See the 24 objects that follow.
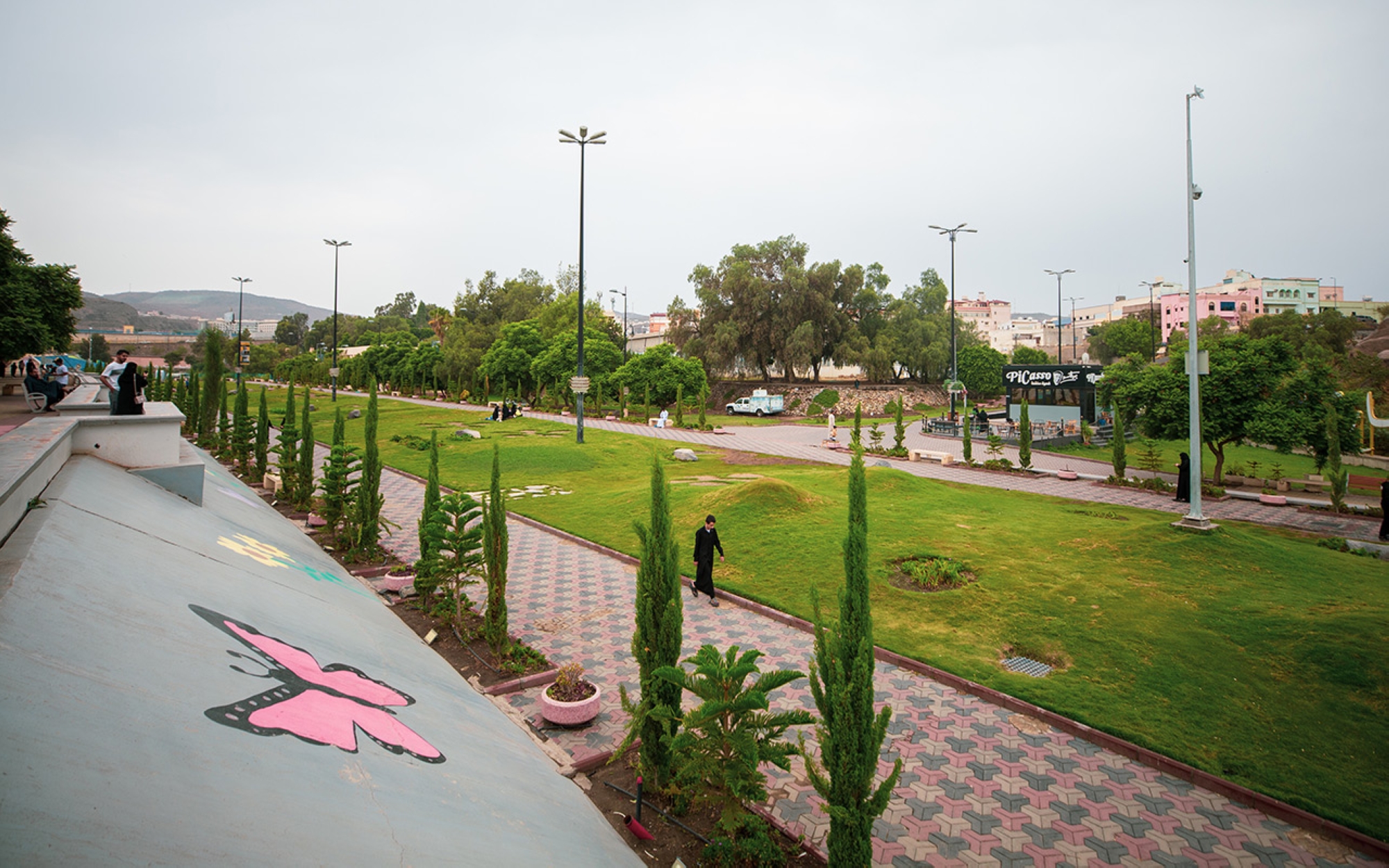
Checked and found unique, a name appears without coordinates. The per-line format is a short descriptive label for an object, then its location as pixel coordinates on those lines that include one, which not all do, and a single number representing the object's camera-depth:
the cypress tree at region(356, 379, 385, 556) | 12.41
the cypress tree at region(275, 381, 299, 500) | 16.81
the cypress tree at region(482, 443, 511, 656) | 8.94
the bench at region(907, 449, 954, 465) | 28.52
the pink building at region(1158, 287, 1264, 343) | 92.25
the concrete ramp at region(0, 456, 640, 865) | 2.72
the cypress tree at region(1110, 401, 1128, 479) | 22.62
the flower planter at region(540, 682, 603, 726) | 7.39
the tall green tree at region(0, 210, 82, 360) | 24.38
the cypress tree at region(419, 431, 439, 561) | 10.09
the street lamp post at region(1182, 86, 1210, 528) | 14.59
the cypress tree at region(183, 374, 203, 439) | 27.89
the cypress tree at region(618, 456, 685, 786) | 6.12
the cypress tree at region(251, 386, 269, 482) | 19.75
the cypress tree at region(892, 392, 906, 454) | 29.81
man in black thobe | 11.38
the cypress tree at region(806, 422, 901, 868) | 4.70
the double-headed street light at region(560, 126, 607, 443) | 26.53
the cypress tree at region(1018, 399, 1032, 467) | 25.42
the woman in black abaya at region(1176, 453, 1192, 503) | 19.55
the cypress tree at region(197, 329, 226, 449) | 24.41
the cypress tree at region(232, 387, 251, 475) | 20.52
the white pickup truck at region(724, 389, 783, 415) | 52.91
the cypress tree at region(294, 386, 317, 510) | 15.63
